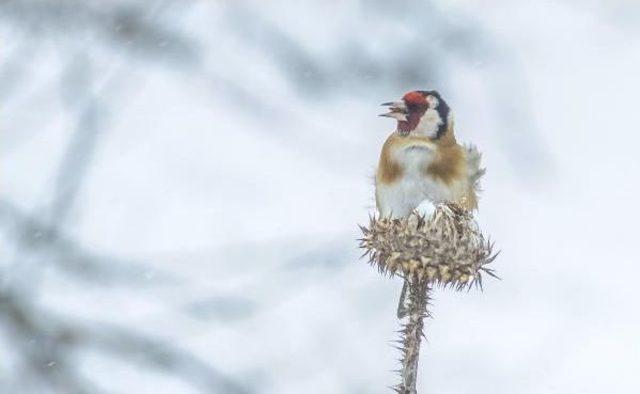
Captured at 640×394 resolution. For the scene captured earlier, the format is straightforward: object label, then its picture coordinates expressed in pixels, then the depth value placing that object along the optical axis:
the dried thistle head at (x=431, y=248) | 4.23
